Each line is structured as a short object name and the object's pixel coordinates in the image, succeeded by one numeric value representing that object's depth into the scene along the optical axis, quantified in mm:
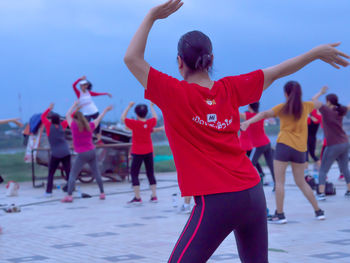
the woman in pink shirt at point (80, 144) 12422
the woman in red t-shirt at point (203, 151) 2949
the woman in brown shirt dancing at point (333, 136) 10664
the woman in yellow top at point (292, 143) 8328
